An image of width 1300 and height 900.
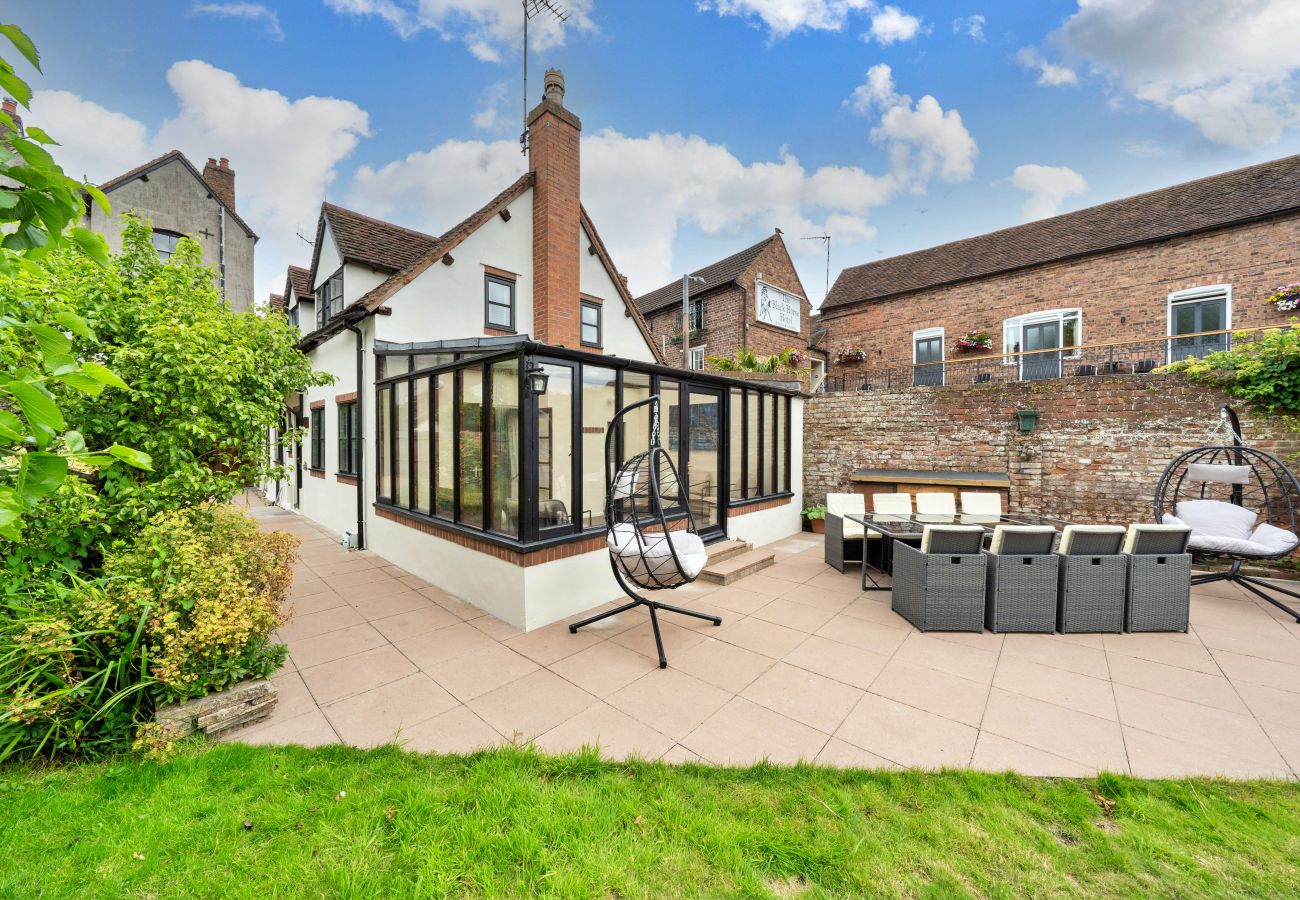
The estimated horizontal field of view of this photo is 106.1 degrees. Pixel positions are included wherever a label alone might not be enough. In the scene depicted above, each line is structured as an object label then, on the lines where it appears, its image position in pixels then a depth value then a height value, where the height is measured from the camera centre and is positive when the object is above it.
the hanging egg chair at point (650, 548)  4.15 -0.95
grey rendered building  14.32 +7.12
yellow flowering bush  2.97 -1.05
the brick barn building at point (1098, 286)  10.45 +4.01
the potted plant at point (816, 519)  9.13 -1.46
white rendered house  4.95 +0.42
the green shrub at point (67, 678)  2.71 -1.41
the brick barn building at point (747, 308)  16.14 +4.59
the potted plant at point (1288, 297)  9.24 +2.77
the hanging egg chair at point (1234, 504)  5.04 -0.79
